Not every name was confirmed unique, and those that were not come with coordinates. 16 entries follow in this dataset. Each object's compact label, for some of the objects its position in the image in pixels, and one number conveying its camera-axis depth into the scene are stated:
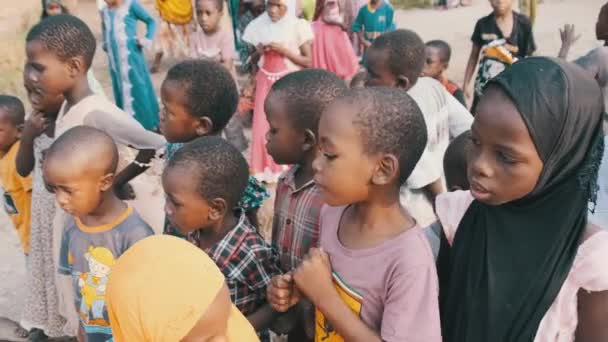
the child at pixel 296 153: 2.06
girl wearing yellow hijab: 1.25
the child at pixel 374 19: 6.77
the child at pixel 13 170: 3.03
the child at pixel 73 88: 2.54
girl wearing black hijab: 1.35
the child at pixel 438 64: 4.03
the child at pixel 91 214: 2.12
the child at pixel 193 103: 2.47
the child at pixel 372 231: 1.49
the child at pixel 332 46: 5.88
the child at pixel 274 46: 4.80
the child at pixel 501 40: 4.49
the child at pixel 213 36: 5.31
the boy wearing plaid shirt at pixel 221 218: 1.95
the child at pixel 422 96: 2.66
